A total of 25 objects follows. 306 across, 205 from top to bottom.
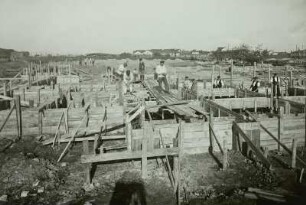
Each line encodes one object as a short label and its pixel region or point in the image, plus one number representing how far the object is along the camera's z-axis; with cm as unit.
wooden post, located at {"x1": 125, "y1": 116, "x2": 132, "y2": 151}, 921
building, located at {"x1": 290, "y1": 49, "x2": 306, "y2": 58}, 5750
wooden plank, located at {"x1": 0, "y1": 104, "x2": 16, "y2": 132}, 1081
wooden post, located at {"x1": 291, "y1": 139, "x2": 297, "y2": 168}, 876
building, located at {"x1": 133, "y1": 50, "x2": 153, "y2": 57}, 10634
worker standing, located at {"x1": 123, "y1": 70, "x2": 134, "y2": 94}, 1575
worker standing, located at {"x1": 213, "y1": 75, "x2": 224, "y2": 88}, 1898
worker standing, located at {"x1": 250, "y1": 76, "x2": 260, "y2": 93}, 1702
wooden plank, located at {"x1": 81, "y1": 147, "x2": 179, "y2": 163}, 750
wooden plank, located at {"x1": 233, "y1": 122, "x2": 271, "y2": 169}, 838
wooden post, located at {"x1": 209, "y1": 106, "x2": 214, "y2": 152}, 982
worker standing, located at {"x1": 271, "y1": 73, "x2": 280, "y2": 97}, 1509
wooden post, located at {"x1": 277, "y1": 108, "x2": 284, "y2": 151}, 1039
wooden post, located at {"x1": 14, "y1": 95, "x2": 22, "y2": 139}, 1098
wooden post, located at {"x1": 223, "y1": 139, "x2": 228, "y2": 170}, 859
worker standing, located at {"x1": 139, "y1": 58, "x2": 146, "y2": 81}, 1847
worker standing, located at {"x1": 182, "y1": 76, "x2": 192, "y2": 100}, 1656
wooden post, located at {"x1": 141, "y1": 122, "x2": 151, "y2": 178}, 803
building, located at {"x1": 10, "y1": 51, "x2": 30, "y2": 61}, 6766
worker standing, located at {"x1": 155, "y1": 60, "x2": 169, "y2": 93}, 1499
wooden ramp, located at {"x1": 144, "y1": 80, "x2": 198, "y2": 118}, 995
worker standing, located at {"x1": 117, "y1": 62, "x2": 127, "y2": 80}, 1701
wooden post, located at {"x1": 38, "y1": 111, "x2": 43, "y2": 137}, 1137
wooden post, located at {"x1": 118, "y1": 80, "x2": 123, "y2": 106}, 1421
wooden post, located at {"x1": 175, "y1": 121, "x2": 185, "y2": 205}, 700
